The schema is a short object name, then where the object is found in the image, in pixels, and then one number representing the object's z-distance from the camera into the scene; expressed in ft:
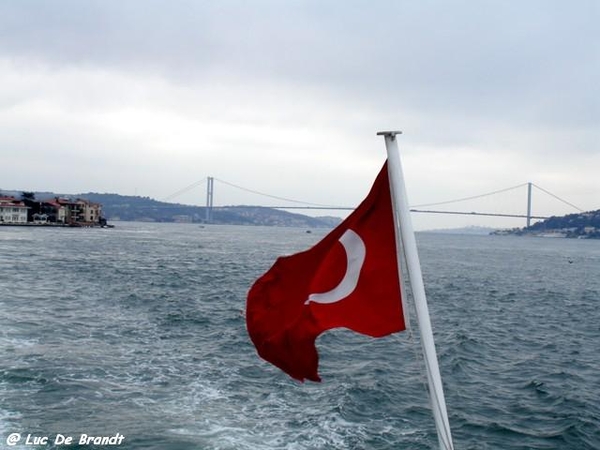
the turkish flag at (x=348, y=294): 13.57
